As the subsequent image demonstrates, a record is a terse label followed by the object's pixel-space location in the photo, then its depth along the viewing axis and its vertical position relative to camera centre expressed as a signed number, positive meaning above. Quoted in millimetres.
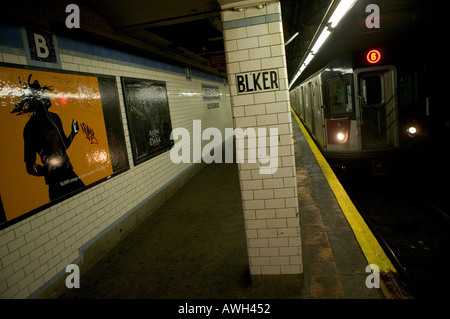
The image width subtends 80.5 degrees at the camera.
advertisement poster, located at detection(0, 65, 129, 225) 3014 +28
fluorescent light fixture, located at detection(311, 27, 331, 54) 4534 +1321
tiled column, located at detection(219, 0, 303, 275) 2836 -17
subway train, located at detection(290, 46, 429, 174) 6426 -162
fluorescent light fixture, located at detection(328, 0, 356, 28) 3243 +1234
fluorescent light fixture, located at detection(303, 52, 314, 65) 6921 +1477
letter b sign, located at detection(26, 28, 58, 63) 3379 +1228
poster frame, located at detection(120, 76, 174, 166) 5121 +4
